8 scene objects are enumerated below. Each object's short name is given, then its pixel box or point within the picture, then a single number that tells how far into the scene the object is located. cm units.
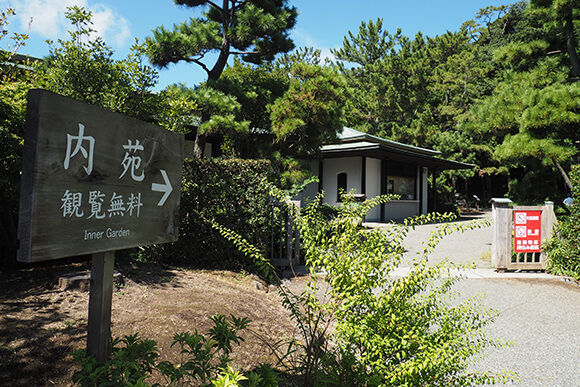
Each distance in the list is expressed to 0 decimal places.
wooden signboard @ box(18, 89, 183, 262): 155
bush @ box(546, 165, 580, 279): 671
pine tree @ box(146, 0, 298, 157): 933
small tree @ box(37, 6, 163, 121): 551
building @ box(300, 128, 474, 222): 1605
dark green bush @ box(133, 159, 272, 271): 586
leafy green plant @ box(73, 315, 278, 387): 162
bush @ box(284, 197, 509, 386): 210
